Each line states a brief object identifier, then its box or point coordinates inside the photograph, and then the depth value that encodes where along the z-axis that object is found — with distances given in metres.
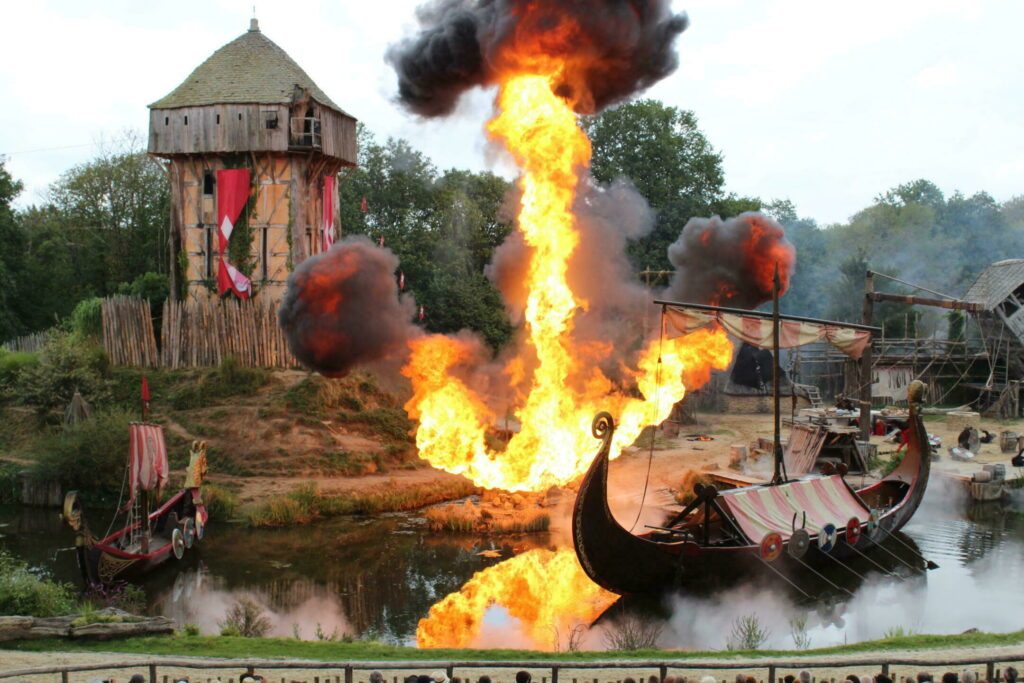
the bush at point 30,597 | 15.98
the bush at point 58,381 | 31.16
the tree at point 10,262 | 41.75
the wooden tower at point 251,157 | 35.62
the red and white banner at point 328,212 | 37.99
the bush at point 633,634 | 15.98
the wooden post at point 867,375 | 29.78
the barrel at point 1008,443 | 31.89
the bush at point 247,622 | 16.69
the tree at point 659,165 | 46.56
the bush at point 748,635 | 15.78
